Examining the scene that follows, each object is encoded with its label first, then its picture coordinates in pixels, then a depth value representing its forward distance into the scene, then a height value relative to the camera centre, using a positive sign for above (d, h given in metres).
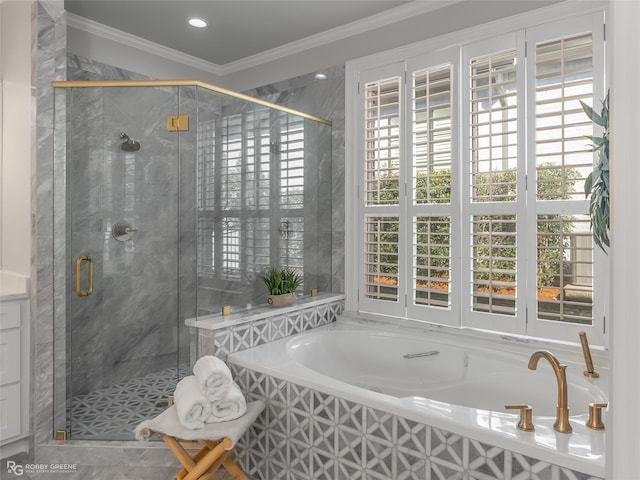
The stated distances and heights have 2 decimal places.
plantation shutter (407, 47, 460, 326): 2.67 +0.30
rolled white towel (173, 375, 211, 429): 1.81 -0.73
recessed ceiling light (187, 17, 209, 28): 3.07 +1.55
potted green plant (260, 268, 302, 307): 2.74 -0.32
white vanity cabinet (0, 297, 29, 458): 2.29 -0.76
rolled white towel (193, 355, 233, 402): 1.86 -0.63
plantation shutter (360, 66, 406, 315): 2.92 +0.29
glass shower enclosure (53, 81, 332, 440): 2.45 +0.03
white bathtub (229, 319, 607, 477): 1.43 -0.67
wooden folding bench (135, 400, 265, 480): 1.77 -0.84
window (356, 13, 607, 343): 2.25 +0.32
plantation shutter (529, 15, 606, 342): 2.20 +0.34
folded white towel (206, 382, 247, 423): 1.85 -0.75
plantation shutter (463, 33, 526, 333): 2.43 +0.31
